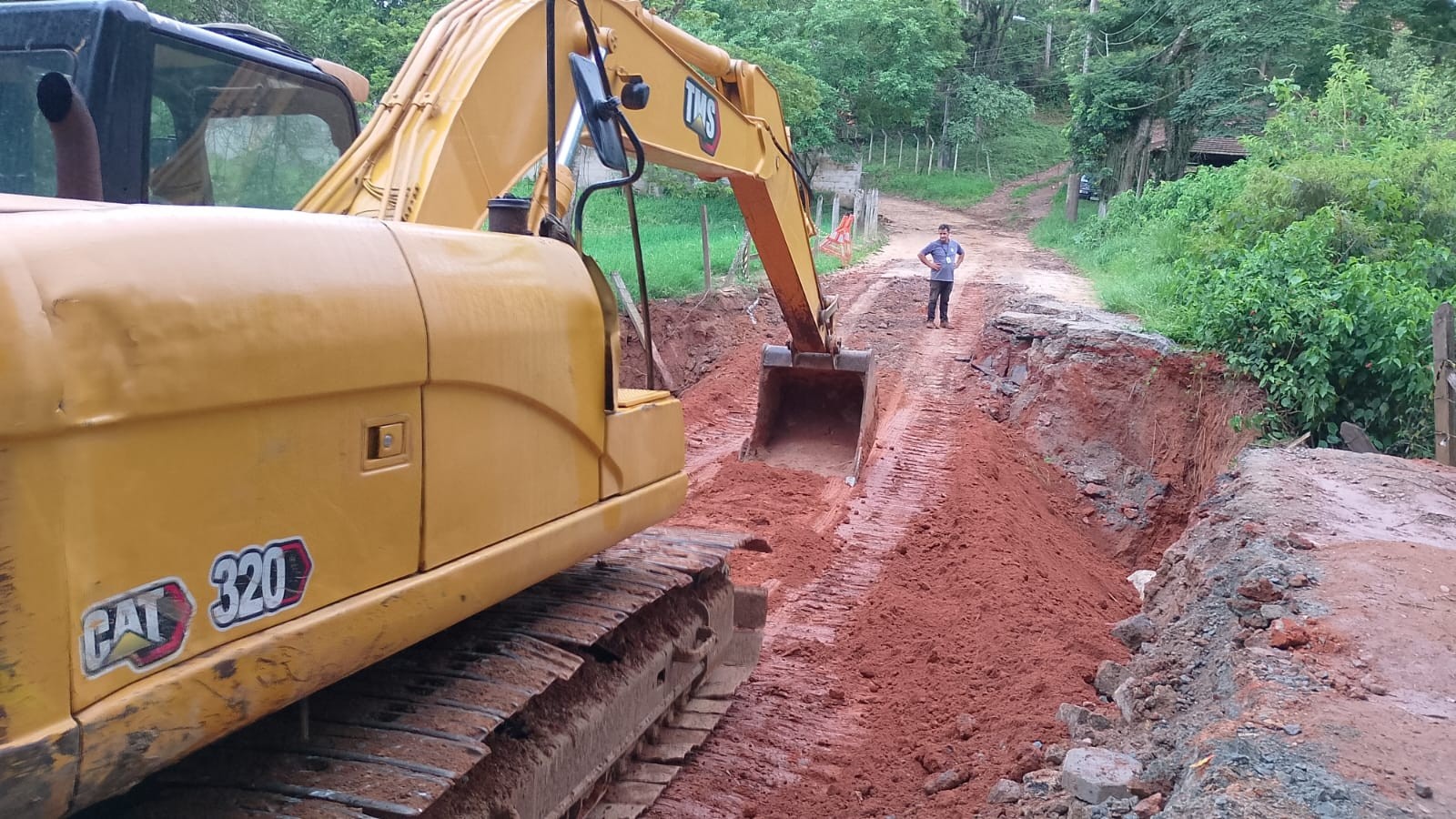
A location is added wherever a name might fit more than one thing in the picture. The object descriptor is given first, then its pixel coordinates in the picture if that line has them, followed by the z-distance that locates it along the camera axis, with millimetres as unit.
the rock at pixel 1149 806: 3213
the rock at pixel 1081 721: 4211
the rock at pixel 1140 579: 7699
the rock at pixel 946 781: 4066
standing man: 13180
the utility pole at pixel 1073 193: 28861
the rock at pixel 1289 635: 4188
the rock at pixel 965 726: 4508
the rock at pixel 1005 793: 3725
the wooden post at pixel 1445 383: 7484
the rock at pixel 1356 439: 8258
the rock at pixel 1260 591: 4773
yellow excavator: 1682
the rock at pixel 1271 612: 4539
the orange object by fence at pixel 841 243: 20256
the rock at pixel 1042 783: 3678
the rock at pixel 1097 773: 3359
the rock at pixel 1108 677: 4879
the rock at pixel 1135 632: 5641
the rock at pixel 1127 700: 4270
